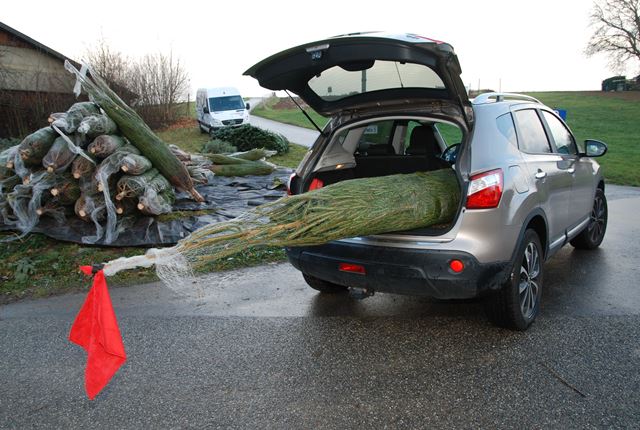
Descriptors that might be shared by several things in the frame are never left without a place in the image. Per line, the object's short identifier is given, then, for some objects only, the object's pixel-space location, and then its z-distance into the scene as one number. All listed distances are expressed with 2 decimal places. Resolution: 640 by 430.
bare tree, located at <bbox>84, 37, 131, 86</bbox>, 21.59
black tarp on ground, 6.83
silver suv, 3.49
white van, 24.42
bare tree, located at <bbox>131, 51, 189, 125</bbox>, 25.41
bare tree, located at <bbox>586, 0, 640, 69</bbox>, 42.03
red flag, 2.77
